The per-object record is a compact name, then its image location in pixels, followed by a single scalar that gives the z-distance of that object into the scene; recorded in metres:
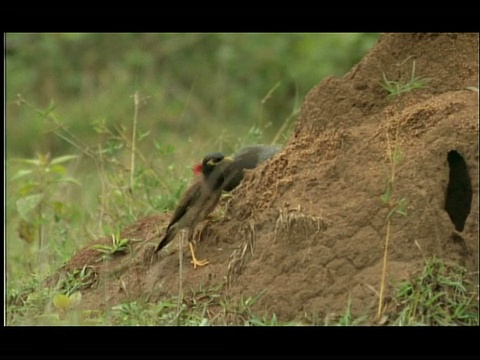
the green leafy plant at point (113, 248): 14.00
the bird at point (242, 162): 14.41
